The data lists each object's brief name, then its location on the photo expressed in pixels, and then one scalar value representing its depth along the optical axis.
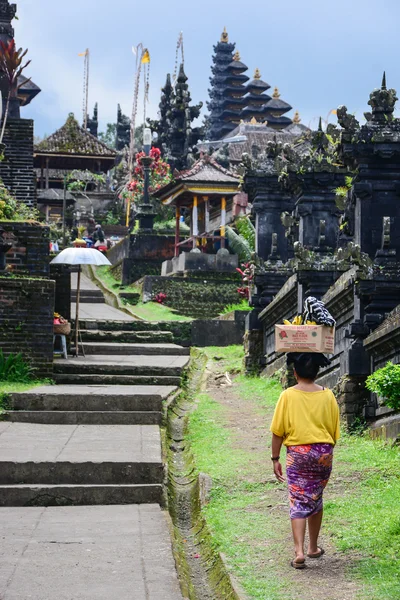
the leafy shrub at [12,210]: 17.36
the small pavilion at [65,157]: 55.59
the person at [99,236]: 46.78
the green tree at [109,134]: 105.06
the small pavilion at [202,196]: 35.19
